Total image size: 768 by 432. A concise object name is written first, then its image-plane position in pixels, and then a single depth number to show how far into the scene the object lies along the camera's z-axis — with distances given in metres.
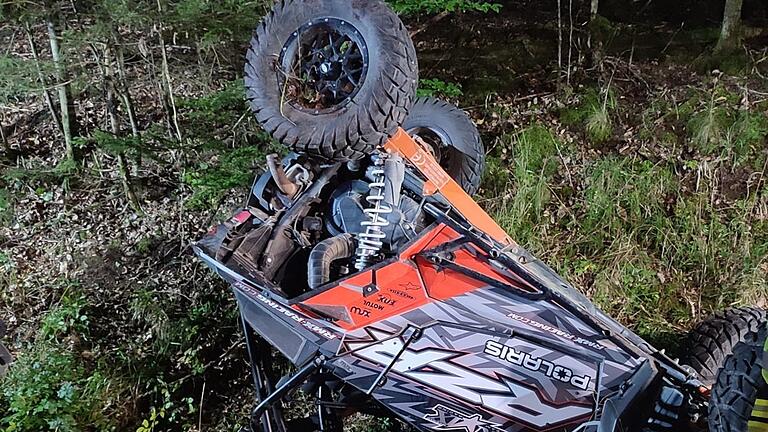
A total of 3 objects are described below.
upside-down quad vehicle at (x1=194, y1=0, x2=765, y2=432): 2.92
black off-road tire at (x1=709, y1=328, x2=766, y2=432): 2.19
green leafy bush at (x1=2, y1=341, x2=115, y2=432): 4.73
